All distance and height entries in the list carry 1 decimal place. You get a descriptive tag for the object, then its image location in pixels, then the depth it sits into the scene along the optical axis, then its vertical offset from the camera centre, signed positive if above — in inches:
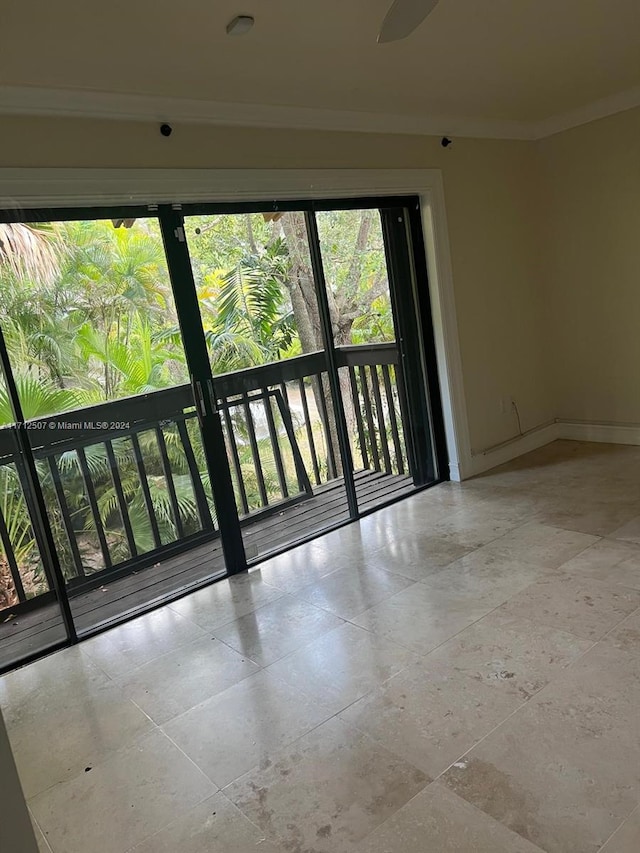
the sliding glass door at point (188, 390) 114.6 -15.2
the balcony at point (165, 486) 118.2 -34.3
